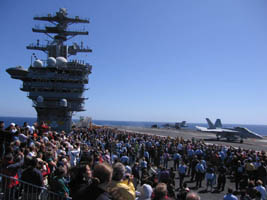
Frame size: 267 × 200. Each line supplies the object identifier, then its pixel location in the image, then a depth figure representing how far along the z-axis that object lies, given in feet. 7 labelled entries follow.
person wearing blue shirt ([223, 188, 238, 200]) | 24.01
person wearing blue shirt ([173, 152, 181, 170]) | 49.52
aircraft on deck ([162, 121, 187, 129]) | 275.53
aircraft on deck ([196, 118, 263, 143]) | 134.35
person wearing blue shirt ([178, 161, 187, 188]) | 38.87
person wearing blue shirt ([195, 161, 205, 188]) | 39.96
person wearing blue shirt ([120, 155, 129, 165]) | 37.42
